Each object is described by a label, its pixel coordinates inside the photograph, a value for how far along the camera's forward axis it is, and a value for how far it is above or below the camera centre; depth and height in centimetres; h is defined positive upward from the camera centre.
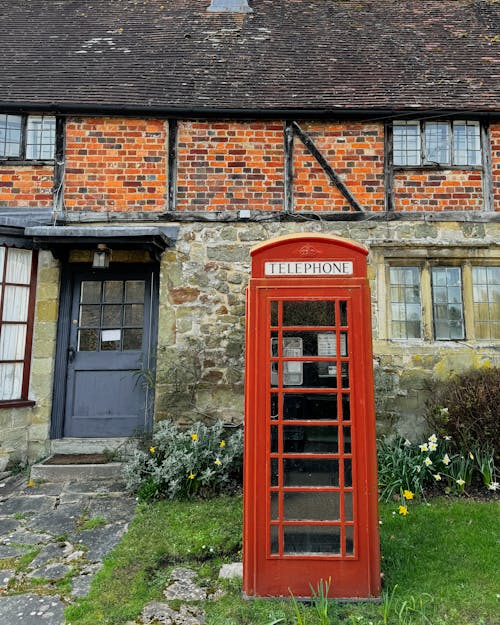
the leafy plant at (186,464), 453 -120
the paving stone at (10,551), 353 -170
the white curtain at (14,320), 566 +55
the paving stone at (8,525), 395 -167
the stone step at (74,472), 516 -144
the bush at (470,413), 464 -58
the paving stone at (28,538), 375 -168
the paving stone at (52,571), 320 -171
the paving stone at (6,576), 312 -172
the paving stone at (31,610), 269 -173
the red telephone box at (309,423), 280 -43
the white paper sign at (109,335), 612 +37
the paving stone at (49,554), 341 -170
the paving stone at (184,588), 289 -167
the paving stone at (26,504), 438 -162
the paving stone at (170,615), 265 -169
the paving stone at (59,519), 401 -165
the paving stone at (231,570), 310 -162
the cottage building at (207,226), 579 +198
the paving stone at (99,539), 353 -166
